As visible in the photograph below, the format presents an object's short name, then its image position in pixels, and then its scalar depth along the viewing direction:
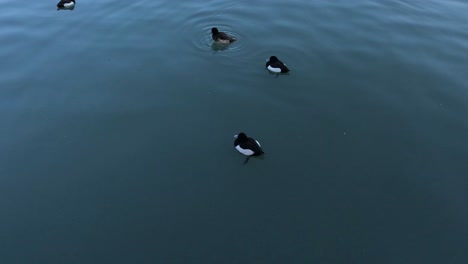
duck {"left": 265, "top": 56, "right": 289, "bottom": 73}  15.24
